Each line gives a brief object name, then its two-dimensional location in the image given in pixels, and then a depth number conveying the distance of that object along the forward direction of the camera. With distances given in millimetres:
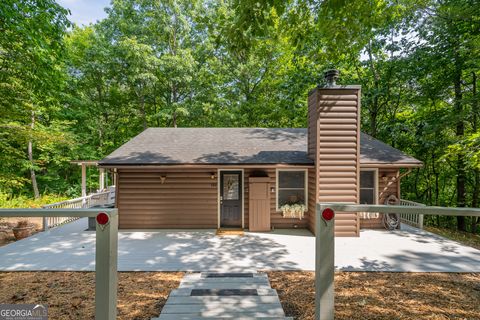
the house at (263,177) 6914
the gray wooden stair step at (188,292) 3373
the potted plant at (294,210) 7715
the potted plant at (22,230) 6755
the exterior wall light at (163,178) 7680
